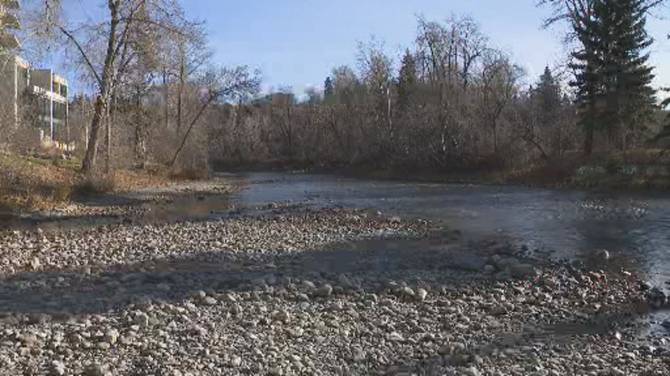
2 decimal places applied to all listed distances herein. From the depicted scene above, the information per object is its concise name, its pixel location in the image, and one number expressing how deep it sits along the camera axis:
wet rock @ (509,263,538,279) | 13.00
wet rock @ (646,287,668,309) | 11.02
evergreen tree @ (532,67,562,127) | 53.12
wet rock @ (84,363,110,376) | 6.56
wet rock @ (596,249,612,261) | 15.58
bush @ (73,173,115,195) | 29.66
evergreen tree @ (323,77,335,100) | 93.94
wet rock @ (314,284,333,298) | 10.76
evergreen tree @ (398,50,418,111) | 69.56
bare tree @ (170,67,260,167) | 54.44
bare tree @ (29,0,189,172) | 32.12
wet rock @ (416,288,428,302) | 10.86
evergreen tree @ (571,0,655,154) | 42.62
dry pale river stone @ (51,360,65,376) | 6.48
